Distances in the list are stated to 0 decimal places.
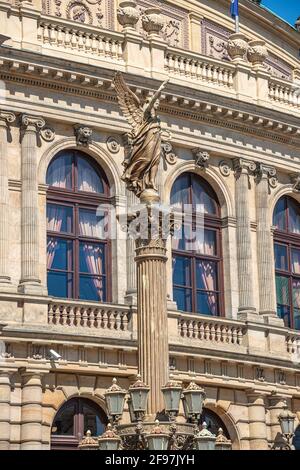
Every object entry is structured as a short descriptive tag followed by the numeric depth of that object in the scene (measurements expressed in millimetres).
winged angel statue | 21094
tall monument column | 20359
